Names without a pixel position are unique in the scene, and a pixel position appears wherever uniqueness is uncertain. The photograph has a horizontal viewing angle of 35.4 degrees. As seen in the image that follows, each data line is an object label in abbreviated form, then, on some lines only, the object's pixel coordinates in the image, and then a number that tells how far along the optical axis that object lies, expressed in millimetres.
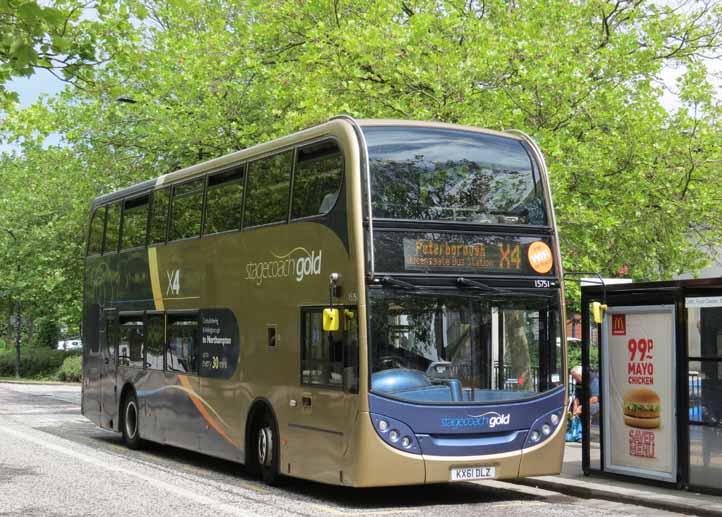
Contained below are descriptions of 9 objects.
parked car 81112
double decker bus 11430
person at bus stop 18172
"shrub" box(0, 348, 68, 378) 54469
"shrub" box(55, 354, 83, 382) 49156
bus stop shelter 11992
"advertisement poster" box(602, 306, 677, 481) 12547
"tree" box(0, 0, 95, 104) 11406
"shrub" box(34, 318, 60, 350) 59625
